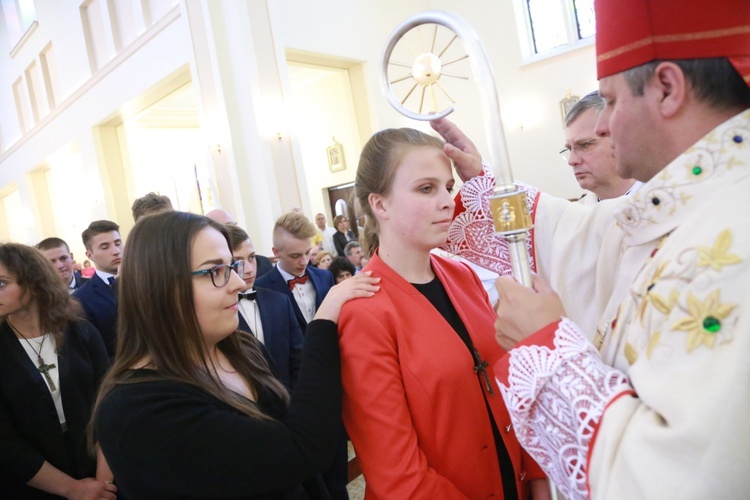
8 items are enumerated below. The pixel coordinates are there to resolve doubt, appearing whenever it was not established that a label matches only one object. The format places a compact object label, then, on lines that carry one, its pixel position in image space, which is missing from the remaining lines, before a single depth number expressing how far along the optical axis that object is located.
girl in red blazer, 1.24
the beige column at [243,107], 7.62
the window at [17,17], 13.51
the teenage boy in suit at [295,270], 3.52
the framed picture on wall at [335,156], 12.37
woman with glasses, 1.11
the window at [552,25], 10.67
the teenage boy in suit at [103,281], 3.08
